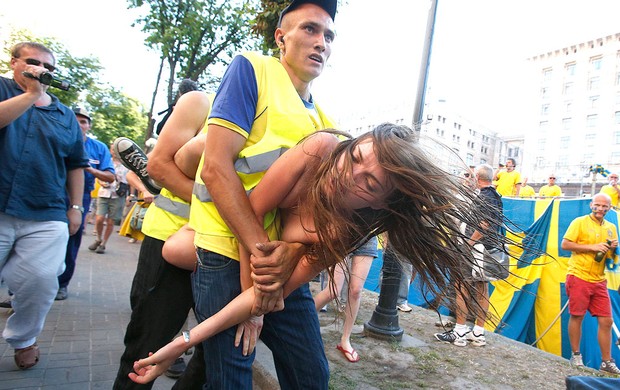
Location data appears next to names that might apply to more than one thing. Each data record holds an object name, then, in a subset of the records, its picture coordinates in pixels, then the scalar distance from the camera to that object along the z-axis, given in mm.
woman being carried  1338
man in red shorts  4824
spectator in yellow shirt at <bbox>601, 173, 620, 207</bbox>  8083
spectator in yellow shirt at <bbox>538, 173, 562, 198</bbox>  10781
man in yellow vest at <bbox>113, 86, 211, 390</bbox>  1900
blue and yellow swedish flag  5375
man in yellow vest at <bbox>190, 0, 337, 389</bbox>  1395
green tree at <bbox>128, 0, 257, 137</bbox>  13852
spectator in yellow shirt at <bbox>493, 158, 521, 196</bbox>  9008
